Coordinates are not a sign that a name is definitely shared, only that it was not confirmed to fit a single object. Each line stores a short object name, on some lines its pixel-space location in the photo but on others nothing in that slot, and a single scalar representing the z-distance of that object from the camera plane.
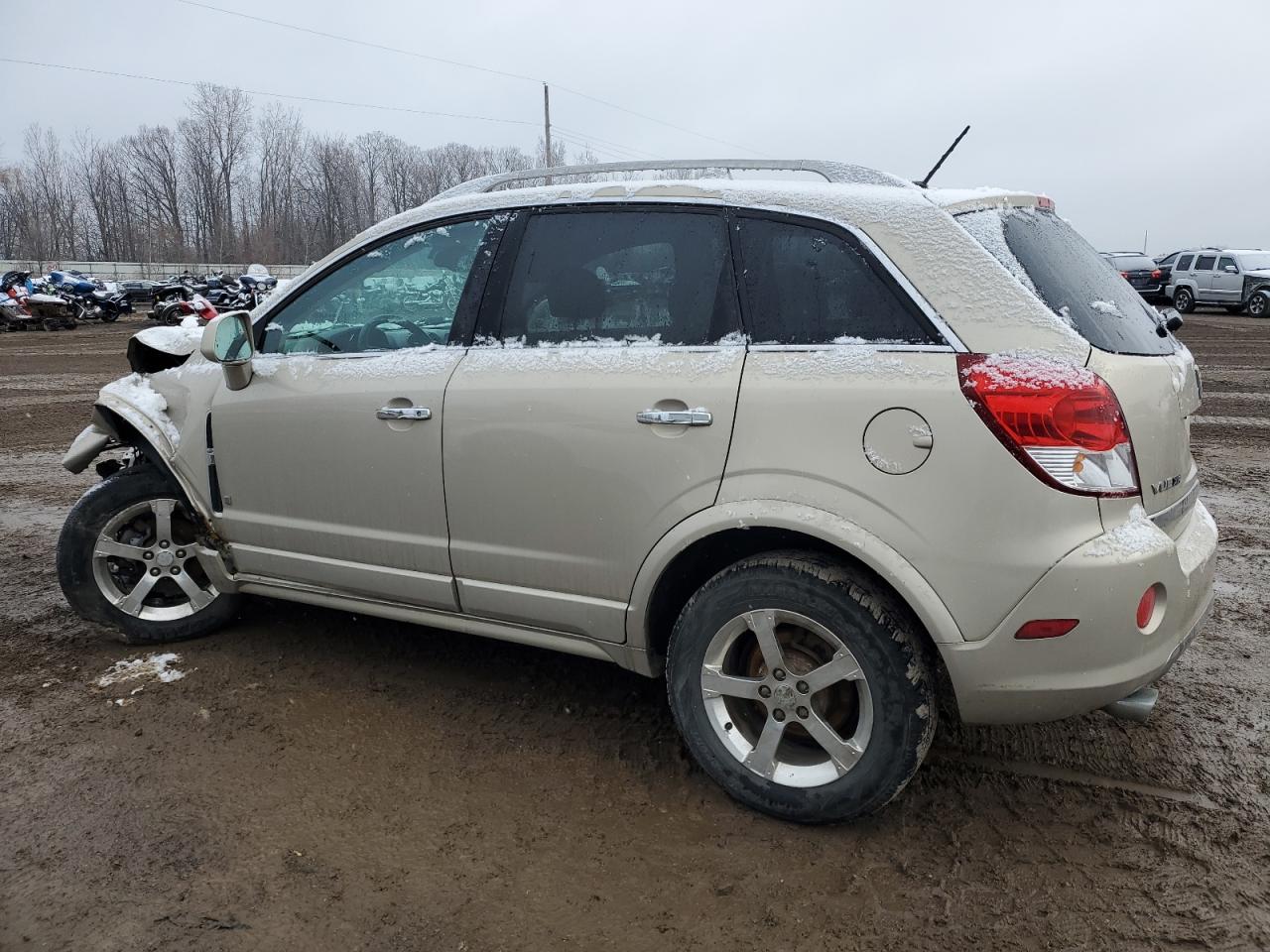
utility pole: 51.49
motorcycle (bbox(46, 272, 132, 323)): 28.41
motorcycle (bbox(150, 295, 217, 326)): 22.77
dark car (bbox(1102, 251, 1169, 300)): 28.72
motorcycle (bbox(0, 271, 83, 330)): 25.47
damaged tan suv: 2.54
